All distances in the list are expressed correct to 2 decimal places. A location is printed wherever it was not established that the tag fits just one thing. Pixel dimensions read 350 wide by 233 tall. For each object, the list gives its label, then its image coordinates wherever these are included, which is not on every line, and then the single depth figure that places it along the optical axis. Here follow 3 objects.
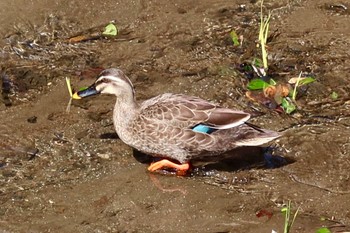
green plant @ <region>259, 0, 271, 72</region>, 16.80
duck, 14.38
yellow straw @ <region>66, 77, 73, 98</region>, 15.95
